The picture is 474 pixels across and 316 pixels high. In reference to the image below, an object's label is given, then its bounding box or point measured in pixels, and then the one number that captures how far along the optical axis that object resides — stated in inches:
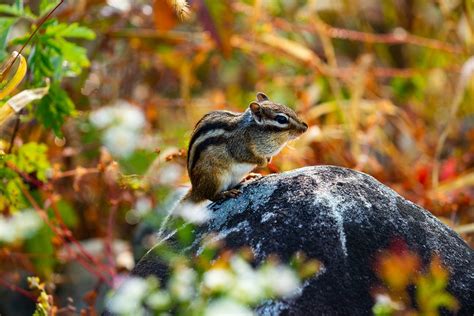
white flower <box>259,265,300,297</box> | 186.9
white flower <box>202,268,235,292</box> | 148.7
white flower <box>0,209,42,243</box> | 372.2
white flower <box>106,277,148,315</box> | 169.8
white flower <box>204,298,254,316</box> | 140.3
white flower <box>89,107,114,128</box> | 401.4
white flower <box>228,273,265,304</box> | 142.3
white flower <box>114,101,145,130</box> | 415.4
